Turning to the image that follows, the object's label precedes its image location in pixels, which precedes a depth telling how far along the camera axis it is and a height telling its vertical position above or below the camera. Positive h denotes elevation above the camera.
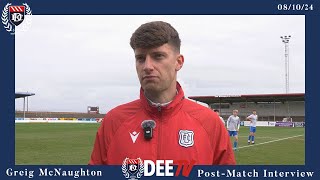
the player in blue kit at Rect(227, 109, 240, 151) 17.67 -1.53
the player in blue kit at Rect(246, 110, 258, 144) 19.80 -1.75
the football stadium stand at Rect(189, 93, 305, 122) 60.72 -2.34
